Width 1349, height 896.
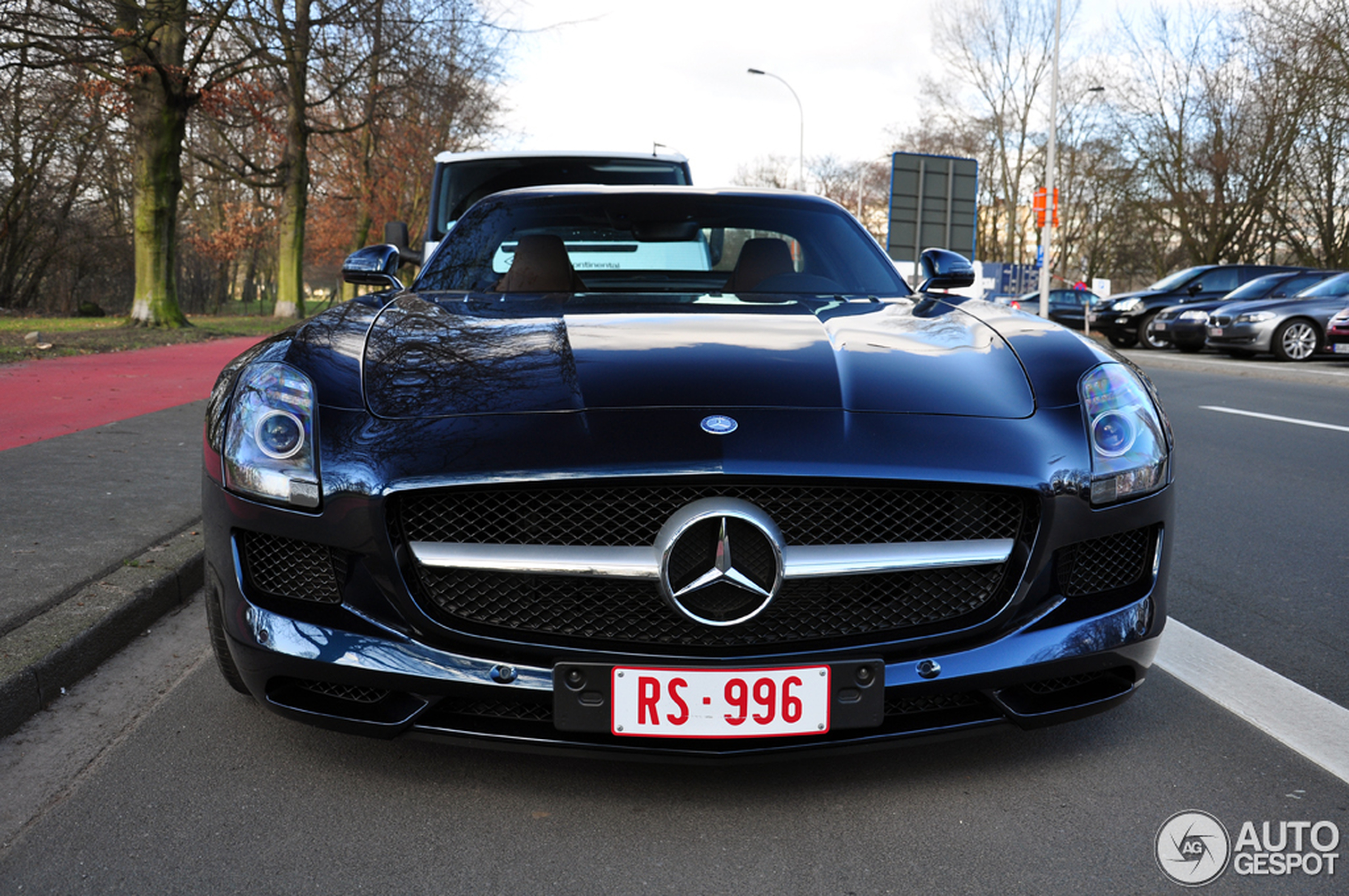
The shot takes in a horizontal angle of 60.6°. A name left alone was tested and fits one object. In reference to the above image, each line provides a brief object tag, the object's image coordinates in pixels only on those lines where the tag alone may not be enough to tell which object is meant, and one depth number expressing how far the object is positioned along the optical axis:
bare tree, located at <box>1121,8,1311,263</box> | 34.84
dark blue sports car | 2.24
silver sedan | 17.64
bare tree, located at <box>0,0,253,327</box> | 15.50
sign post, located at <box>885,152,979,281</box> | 21.64
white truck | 9.93
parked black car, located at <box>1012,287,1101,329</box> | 32.91
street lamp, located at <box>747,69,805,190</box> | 46.78
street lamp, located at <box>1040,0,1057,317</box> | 29.06
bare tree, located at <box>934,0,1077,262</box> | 47.88
